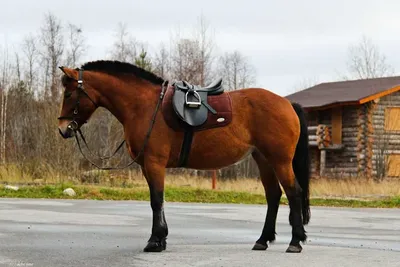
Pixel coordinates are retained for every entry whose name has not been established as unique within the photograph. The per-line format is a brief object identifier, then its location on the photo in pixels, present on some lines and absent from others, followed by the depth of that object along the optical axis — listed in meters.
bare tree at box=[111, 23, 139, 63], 71.31
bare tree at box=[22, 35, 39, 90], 66.43
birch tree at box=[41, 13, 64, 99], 69.19
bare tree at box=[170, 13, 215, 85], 60.18
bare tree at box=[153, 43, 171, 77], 64.80
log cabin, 40.59
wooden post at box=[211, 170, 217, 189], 27.16
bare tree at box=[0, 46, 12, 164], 34.17
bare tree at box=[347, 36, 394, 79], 75.57
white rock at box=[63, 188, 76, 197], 22.82
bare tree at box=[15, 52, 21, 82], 62.53
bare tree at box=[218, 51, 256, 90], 86.50
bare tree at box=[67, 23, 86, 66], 68.62
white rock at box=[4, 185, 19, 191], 23.55
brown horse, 10.09
